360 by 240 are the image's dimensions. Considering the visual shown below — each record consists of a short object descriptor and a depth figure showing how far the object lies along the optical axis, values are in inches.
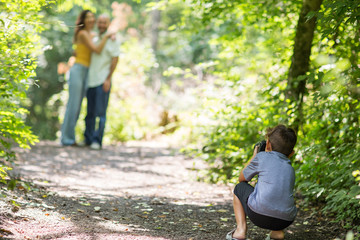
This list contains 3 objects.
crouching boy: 221.6
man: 600.7
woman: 587.8
